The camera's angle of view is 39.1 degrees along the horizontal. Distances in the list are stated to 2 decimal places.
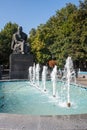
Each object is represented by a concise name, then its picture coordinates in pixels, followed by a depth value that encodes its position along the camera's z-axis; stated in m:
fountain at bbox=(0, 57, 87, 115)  3.45
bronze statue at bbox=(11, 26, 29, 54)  9.61
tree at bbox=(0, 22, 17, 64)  20.38
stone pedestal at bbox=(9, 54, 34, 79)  9.49
